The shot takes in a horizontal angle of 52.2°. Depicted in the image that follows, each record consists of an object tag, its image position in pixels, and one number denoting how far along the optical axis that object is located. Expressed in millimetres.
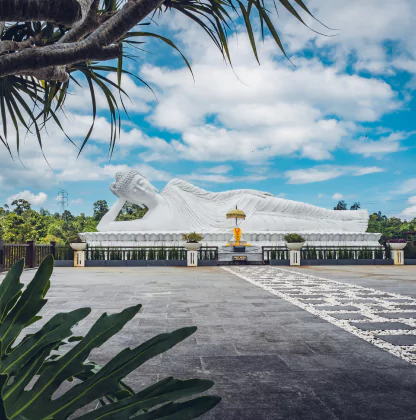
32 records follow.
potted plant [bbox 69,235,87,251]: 14305
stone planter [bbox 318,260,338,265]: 15133
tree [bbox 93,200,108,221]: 41406
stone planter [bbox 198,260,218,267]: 14844
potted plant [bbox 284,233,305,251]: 14586
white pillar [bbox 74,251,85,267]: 14570
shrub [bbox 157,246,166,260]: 14852
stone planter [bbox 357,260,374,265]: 15159
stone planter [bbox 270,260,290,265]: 15023
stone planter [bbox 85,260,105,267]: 14734
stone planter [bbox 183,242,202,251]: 14281
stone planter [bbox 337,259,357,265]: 15102
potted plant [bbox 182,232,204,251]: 14301
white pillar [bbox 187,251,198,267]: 14406
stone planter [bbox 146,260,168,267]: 14606
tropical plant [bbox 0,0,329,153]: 1653
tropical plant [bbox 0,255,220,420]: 865
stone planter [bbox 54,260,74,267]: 14773
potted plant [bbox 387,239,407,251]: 14953
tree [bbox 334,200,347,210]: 50012
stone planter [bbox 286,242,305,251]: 14570
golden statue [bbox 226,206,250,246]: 15812
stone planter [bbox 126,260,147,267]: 14523
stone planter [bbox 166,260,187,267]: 14594
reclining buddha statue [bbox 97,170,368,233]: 17766
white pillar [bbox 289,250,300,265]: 14812
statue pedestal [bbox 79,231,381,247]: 16953
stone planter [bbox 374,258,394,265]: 15219
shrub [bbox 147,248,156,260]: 14844
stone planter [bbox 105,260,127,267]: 14641
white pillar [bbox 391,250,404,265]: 15149
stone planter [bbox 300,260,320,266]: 15085
